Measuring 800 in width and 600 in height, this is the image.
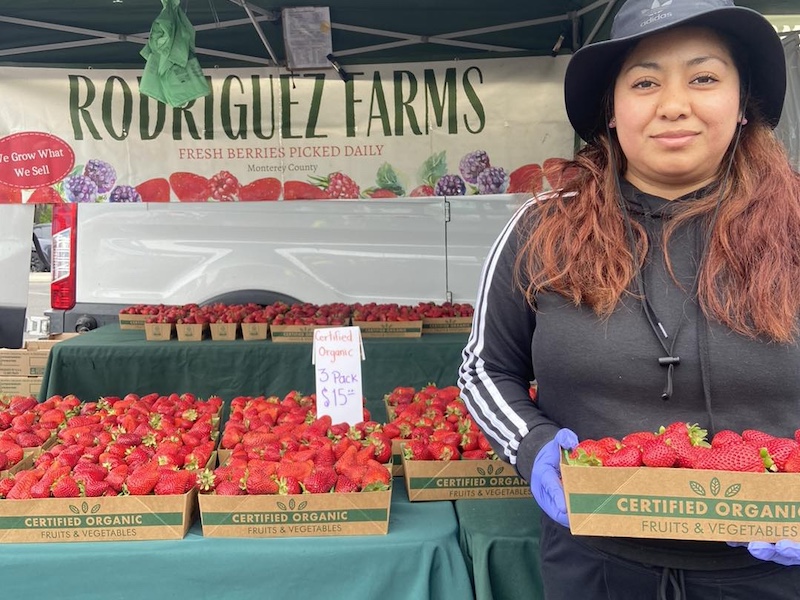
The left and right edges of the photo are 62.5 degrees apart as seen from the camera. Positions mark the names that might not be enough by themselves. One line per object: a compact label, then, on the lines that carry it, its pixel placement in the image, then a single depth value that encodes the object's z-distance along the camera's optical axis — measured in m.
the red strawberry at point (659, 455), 1.19
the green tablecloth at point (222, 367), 4.21
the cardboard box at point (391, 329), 4.54
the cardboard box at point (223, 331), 4.55
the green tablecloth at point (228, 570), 1.71
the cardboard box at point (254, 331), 4.52
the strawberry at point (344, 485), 1.84
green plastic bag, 3.66
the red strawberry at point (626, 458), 1.21
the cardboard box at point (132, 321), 4.87
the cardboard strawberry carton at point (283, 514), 1.78
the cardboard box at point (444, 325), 4.80
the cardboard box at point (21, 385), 4.81
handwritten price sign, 2.56
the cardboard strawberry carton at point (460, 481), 2.07
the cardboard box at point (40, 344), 4.80
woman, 1.26
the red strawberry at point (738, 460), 1.18
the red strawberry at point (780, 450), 1.20
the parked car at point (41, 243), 10.60
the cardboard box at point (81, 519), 1.76
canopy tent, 4.64
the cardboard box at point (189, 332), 4.49
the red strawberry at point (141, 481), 1.84
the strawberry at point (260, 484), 1.81
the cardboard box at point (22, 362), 4.77
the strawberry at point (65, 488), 1.82
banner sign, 5.00
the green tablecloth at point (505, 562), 1.76
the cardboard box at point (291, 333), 4.45
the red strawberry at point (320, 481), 1.82
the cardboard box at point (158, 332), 4.52
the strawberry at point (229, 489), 1.81
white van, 5.51
